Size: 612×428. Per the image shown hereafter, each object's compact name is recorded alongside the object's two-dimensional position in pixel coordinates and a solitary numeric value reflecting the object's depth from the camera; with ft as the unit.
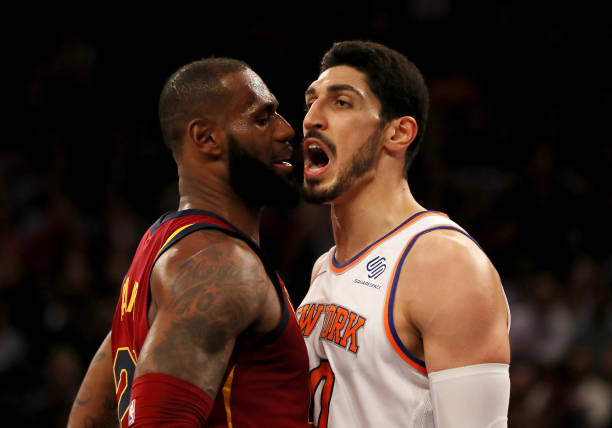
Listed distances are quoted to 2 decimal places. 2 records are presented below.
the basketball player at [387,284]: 16.51
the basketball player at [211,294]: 14.24
